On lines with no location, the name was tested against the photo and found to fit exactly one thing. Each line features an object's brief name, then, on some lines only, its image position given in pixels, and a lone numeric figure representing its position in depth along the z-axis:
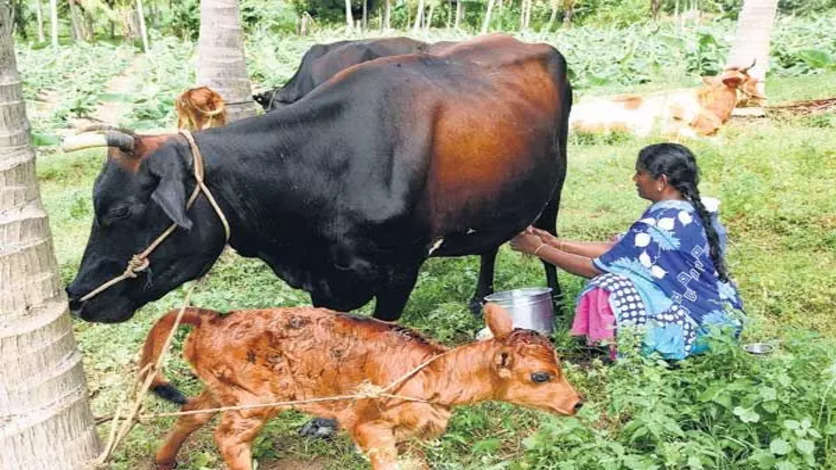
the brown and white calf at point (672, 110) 9.88
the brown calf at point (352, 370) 2.69
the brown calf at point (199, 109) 5.20
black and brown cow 3.24
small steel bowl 3.73
